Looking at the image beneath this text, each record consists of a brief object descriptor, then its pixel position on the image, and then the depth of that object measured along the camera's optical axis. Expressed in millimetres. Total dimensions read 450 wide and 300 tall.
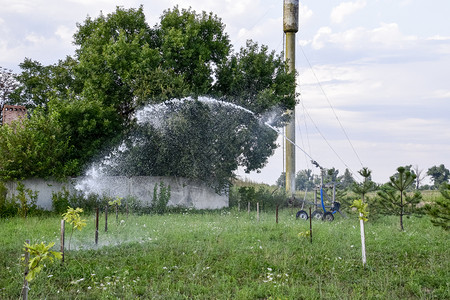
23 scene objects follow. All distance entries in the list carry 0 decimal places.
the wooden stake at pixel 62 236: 10543
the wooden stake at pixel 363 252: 10652
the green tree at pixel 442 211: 13469
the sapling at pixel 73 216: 10953
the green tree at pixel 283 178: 29961
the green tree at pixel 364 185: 18422
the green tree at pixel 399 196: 16359
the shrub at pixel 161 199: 24125
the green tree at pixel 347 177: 51875
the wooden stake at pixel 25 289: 6691
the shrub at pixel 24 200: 21641
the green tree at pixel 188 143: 23953
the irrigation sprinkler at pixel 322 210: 20000
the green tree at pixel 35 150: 22234
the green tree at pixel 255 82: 25703
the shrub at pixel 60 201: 22984
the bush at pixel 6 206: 21453
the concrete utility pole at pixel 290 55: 29172
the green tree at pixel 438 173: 49938
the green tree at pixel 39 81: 30766
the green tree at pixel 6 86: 35844
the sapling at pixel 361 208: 11237
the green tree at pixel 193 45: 25328
